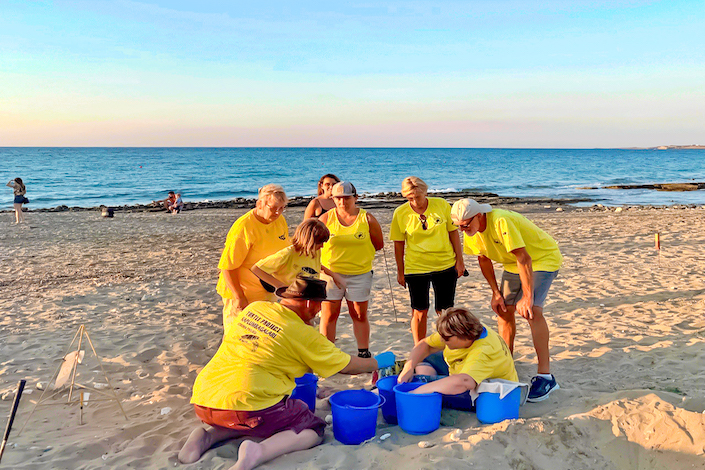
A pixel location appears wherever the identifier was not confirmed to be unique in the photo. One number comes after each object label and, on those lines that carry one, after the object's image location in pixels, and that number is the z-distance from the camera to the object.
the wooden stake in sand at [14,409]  2.86
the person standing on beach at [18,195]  15.65
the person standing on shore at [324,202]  5.11
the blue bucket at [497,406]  3.38
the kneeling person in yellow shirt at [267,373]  3.04
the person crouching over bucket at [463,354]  3.34
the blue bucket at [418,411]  3.29
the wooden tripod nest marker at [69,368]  3.60
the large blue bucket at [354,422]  3.22
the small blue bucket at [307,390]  3.80
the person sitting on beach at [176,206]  20.22
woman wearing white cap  4.58
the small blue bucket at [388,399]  3.66
